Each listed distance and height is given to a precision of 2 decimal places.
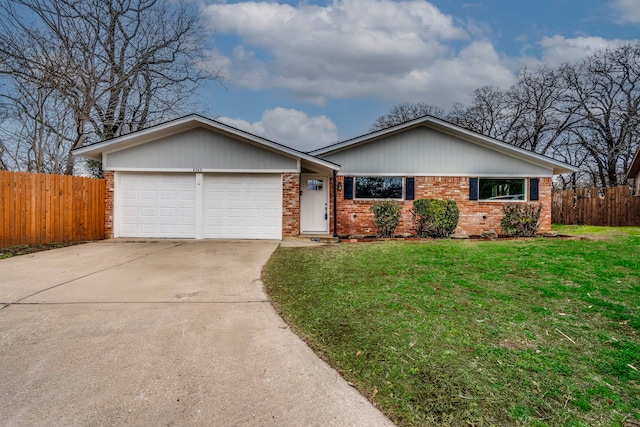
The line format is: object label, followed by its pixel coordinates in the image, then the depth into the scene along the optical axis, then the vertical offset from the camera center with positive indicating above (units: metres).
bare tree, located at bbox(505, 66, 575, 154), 25.48 +7.71
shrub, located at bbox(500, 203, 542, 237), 11.28 -0.37
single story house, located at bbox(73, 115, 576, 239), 10.84 +0.99
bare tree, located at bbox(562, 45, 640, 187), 22.95 +7.18
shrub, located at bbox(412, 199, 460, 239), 11.13 -0.21
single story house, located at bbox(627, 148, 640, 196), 16.06 +2.03
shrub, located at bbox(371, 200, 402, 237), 11.38 -0.22
